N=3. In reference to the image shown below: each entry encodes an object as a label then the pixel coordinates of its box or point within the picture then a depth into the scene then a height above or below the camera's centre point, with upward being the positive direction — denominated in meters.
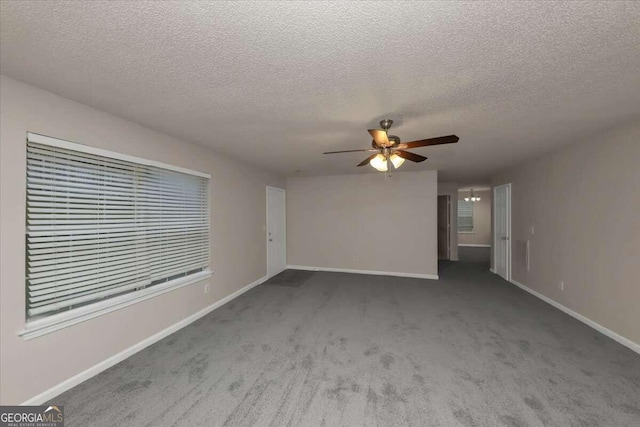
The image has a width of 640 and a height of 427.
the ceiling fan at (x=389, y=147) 2.18 +0.63
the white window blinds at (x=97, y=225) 1.89 -0.10
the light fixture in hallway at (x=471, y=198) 9.35 +0.59
